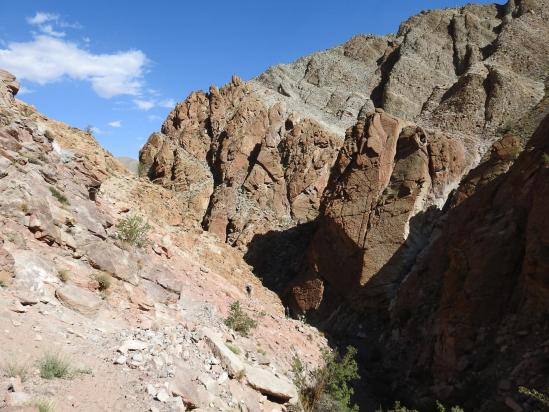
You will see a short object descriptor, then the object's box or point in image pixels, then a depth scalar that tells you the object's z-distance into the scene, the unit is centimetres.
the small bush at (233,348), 1002
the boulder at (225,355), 866
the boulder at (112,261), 926
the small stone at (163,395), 641
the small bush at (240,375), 873
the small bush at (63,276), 799
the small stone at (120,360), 679
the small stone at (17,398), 493
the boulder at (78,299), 765
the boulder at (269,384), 912
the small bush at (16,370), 539
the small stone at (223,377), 802
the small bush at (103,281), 863
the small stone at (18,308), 666
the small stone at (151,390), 641
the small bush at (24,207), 850
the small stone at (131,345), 712
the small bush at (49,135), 1234
